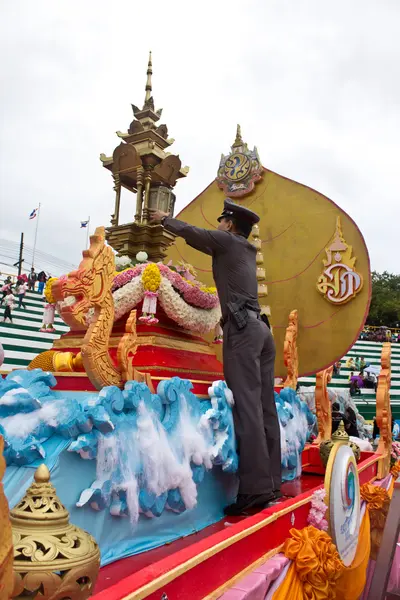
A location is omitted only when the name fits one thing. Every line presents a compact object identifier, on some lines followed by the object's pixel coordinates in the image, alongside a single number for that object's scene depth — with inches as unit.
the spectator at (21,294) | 622.6
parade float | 56.6
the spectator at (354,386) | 590.2
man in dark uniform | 98.1
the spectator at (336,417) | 255.6
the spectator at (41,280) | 740.1
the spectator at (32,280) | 788.0
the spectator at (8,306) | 532.5
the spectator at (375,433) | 305.9
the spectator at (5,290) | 579.0
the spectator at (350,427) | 275.5
